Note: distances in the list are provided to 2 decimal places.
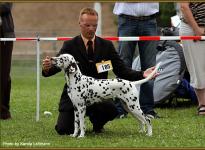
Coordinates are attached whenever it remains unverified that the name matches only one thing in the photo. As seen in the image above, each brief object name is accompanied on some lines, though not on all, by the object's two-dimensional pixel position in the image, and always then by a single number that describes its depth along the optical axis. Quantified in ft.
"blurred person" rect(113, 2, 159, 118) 48.14
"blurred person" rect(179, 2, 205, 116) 48.46
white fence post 46.09
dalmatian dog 37.58
